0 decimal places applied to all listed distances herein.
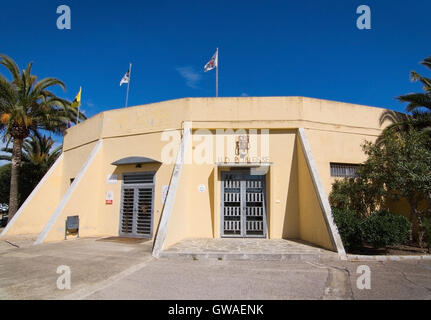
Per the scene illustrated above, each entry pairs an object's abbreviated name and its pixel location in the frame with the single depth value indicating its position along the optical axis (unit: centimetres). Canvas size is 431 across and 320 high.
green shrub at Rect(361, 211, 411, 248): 708
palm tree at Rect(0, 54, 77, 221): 1223
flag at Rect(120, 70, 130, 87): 1289
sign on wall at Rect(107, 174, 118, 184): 1088
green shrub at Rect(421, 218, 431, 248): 747
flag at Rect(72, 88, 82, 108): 1528
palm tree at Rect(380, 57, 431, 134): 991
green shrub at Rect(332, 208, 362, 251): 739
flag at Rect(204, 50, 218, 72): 1161
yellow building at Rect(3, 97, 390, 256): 944
